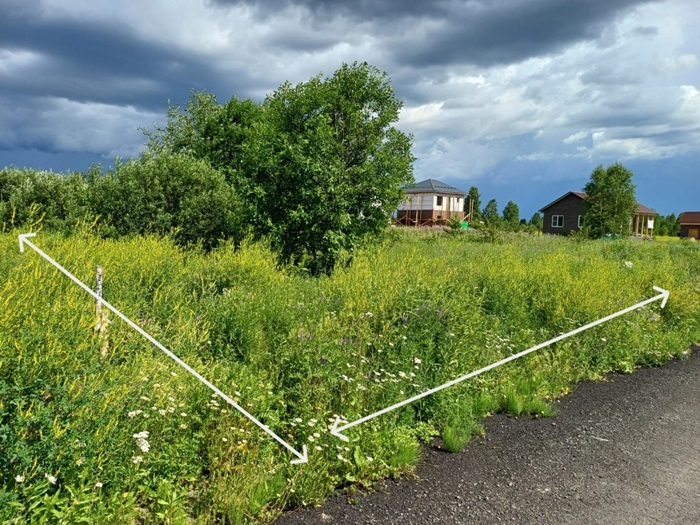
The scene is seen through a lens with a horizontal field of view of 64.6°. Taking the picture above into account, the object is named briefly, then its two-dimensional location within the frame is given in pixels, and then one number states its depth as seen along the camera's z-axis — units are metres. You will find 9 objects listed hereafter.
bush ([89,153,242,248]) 13.80
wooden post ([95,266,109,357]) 4.12
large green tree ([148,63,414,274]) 12.84
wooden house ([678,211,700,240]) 83.25
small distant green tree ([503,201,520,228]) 72.07
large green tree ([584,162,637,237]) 43.06
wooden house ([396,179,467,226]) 59.94
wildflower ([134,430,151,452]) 3.40
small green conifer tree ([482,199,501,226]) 77.36
